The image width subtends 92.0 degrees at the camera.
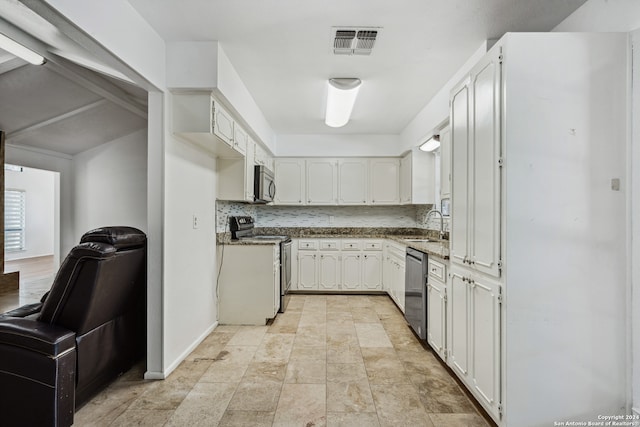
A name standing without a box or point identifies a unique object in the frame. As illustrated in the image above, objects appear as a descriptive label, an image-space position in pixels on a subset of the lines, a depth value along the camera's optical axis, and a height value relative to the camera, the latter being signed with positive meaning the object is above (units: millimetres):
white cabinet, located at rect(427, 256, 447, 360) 2520 -781
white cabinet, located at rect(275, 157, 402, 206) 5145 +570
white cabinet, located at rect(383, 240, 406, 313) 3799 -757
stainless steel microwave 4020 +402
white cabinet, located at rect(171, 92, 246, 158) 2488 +808
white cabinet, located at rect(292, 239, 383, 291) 4879 -801
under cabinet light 3741 +912
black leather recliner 1621 -704
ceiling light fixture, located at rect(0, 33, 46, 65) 2121 +1206
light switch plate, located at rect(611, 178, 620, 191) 1620 +169
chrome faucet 3814 -130
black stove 3975 -351
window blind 7664 -169
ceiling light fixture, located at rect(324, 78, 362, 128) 2992 +1221
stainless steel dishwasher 2920 -776
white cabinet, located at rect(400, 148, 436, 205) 4461 +559
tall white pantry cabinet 1623 -72
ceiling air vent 2199 +1317
